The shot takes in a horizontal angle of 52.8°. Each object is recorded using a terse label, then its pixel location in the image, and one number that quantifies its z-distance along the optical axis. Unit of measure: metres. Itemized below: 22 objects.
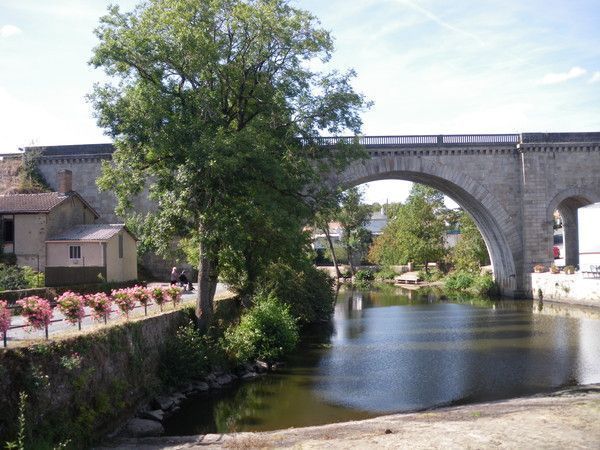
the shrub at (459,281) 47.81
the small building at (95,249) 27.92
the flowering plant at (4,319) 9.58
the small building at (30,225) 28.70
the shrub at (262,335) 18.80
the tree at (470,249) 51.25
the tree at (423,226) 58.47
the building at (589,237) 33.47
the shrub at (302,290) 24.59
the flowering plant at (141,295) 15.64
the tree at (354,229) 65.94
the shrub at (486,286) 42.72
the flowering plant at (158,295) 16.97
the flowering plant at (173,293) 17.73
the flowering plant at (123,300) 14.45
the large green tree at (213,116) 16.97
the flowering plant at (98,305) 13.23
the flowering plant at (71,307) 12.07
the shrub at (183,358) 15.72
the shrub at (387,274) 64.14
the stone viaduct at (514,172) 38.06
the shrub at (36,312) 10.69
